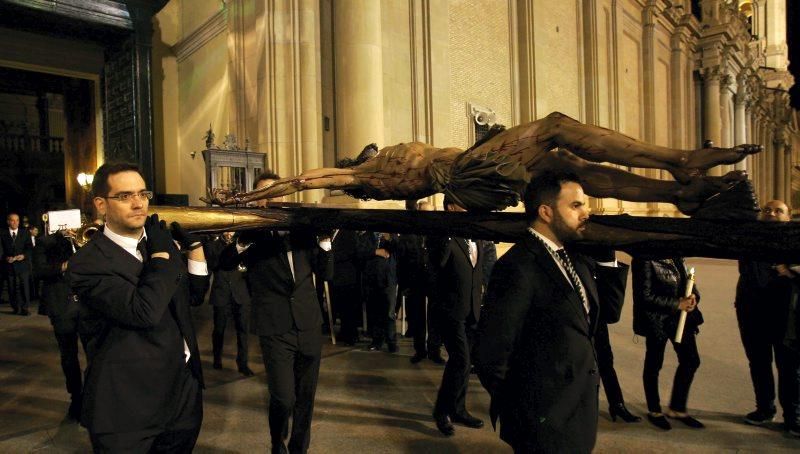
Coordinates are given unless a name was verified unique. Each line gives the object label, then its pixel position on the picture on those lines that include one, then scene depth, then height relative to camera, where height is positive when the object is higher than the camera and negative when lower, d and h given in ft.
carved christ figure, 8.19 +0.98
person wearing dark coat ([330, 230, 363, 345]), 22.48 -2.61
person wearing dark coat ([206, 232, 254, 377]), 18.47 -2.97
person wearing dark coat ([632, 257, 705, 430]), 13.23 -2.80
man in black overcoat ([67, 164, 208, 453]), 6.94 -1.45
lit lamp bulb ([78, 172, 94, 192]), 42.80 +4.17
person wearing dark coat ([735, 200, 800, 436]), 13.34 -3.07
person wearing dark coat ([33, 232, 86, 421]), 14.80 -2.57
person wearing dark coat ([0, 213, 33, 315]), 31.32 -1.79
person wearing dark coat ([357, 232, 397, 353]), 21.21 -2.78
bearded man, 6.88 -1.64
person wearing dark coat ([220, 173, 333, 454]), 11.10 -2.08
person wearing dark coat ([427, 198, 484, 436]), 13.06 -2.48
